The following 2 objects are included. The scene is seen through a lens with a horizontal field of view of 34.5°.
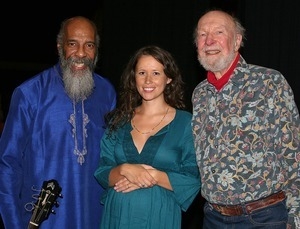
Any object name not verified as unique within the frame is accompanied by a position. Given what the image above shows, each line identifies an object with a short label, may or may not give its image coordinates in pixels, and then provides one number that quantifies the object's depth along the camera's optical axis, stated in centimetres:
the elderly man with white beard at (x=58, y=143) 296
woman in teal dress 274
